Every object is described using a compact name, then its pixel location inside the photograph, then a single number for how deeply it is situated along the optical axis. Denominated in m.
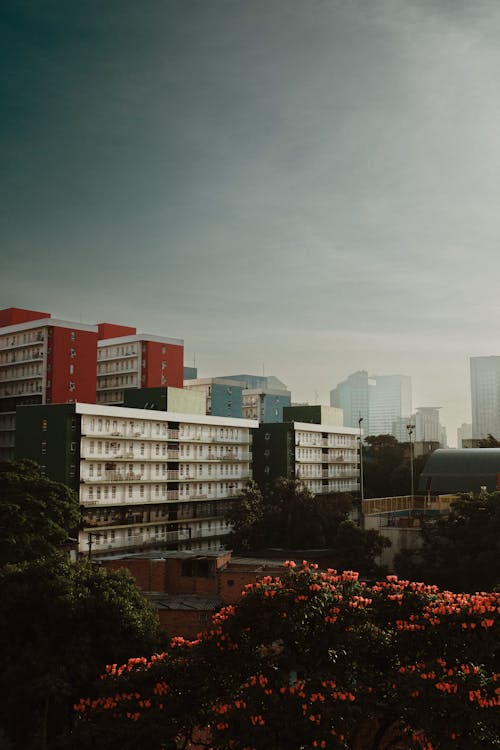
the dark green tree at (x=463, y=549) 33.03
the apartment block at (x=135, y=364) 82.50
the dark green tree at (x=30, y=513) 38.03
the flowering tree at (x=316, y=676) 11.71
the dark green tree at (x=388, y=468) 76.12
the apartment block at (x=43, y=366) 72.88
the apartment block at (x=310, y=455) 71.62
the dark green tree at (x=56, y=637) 18.95
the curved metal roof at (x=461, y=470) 54.84
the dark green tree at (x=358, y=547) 41.44
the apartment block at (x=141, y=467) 52.53
